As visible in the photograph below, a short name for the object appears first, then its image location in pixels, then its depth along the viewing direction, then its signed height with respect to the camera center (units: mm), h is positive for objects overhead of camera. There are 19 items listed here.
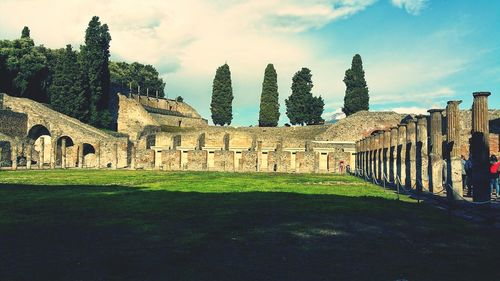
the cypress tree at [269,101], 60844 +8100
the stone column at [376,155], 27112 +188
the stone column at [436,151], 16456 +258
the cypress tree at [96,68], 51219 +10909
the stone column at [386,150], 24609 +453
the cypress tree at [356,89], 58938 +9467
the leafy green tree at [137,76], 76375 +15526
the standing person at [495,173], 15198 -559
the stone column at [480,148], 12688 +278
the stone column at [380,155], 25691 +186
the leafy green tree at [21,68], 49406 +10764
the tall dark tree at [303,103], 61125 +7872
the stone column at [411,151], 19552 +306
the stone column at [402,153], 21359 +238
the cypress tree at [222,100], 65000 +8828
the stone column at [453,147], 14578 +367
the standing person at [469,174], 15685 -610
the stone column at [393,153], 23031 +267
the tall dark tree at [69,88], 49094 +8082
